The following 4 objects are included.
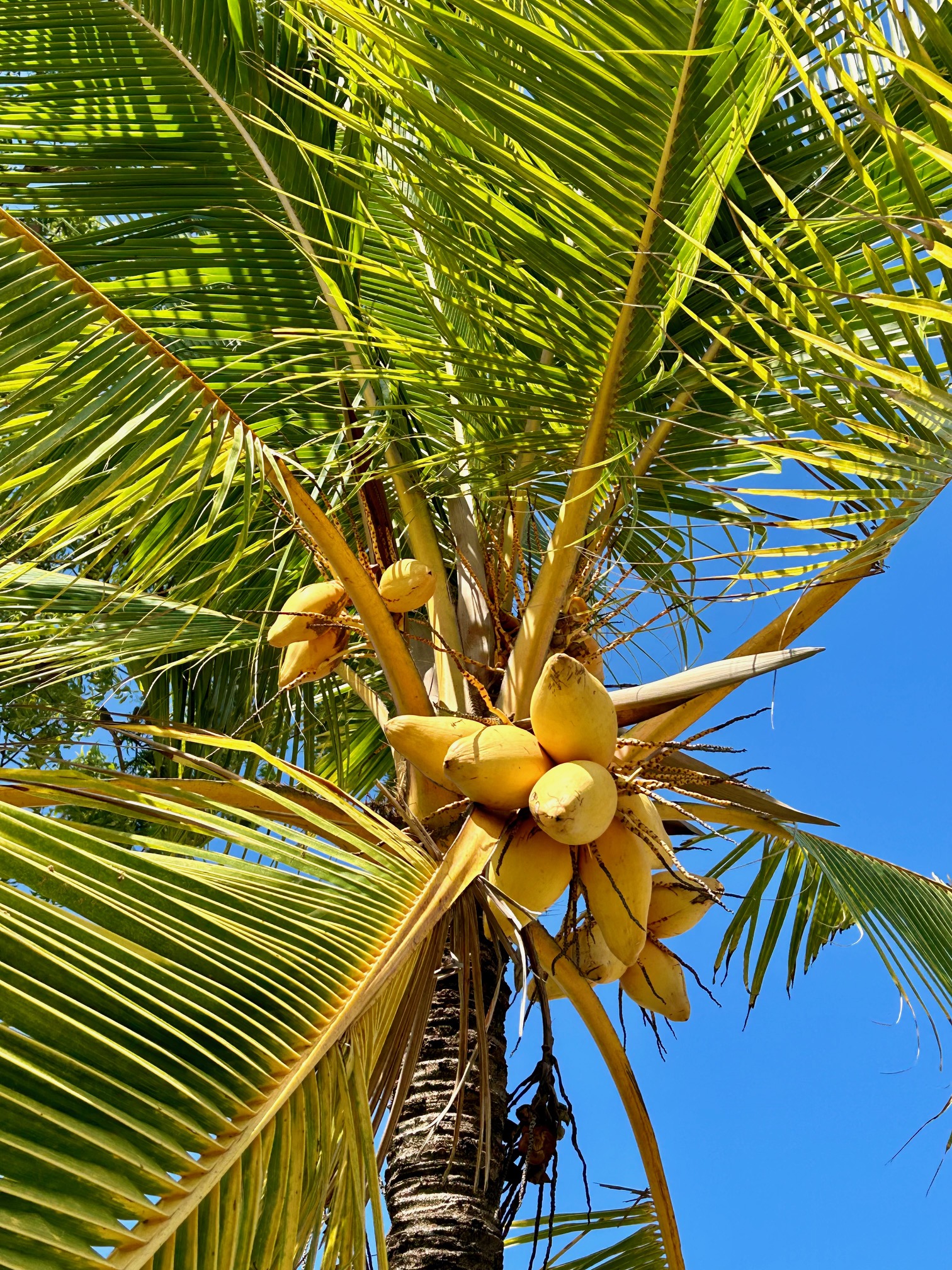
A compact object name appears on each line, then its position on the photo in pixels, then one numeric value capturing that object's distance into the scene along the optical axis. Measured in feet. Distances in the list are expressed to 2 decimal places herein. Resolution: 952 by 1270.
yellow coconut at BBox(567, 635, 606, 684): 7.61
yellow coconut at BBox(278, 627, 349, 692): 8.04
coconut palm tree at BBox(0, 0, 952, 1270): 3.95
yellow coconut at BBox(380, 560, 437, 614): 7.56
